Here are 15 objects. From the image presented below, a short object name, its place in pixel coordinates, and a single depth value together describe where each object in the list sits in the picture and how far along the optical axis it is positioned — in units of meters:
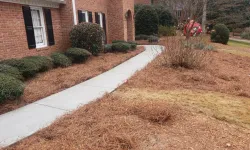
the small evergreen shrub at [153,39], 15.89
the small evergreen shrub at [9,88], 4.11
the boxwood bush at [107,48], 11.12
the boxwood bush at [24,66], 5.98
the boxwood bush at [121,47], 11.06
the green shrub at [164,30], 16.92
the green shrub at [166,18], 20.09
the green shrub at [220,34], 16.41
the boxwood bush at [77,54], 8.32
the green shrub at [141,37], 17.78
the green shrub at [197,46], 7.89
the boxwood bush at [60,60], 7.65
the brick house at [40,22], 6.78
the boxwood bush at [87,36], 9.10
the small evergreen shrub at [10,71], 5.29
